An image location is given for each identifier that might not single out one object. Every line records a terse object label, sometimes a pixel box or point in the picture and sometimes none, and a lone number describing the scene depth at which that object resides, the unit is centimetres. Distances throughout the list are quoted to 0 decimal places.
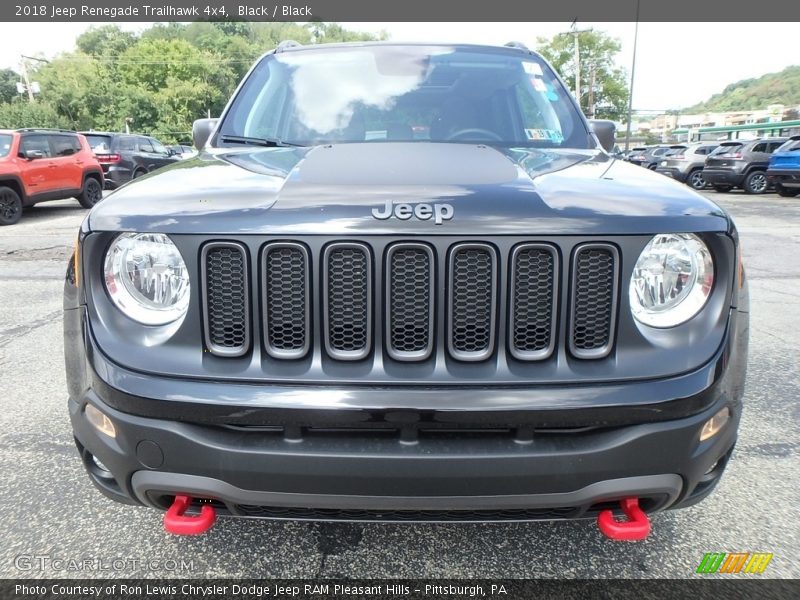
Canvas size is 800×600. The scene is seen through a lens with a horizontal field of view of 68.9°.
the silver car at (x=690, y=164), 2086
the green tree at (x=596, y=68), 5638
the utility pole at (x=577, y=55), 4003
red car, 1133
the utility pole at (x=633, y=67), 3497
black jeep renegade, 147
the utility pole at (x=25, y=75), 4673
